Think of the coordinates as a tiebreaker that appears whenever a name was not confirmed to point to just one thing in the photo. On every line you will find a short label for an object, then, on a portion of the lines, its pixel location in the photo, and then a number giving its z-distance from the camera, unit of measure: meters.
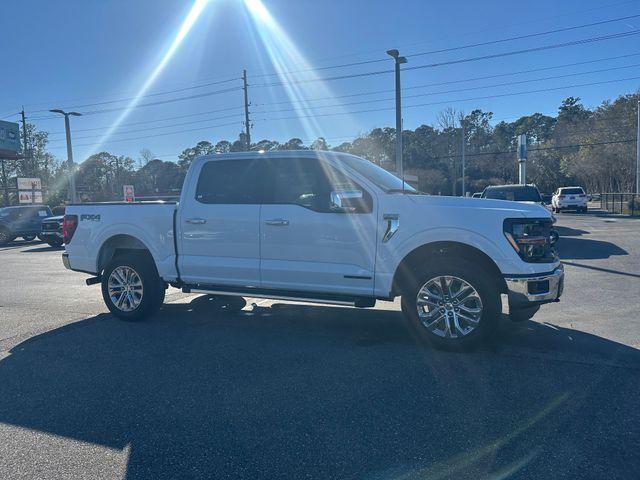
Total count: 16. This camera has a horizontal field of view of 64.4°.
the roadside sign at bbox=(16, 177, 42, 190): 37.59
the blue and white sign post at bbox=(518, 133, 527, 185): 24.23
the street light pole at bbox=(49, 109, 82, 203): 33.62
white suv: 34.25
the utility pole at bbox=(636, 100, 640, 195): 36.99
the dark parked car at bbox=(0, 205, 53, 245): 22.36
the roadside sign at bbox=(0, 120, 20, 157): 41.91
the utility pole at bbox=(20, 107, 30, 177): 54.38
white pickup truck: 5.06
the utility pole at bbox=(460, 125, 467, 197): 53.75
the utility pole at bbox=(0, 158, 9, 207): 46.83
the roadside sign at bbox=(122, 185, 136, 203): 28.82
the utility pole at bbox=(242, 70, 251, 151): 42.55
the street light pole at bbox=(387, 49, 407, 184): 18.14
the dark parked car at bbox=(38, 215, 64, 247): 20.05
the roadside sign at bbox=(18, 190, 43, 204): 37.39
